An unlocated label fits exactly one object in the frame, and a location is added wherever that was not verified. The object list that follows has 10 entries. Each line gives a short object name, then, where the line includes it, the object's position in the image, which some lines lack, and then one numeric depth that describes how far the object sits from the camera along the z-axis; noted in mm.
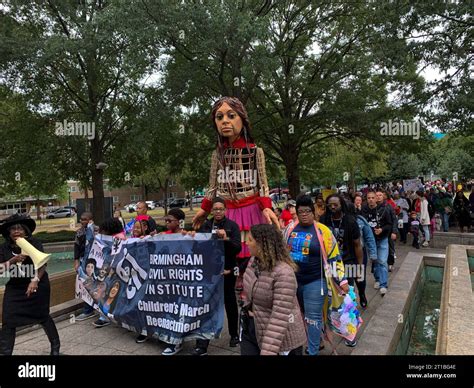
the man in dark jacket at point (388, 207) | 7159
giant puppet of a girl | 4770
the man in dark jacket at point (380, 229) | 6578
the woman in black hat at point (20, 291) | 4027
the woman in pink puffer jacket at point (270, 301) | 2812
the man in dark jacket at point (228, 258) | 4301
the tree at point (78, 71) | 11648
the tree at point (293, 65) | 10445
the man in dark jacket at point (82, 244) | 5883
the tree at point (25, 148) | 14203
